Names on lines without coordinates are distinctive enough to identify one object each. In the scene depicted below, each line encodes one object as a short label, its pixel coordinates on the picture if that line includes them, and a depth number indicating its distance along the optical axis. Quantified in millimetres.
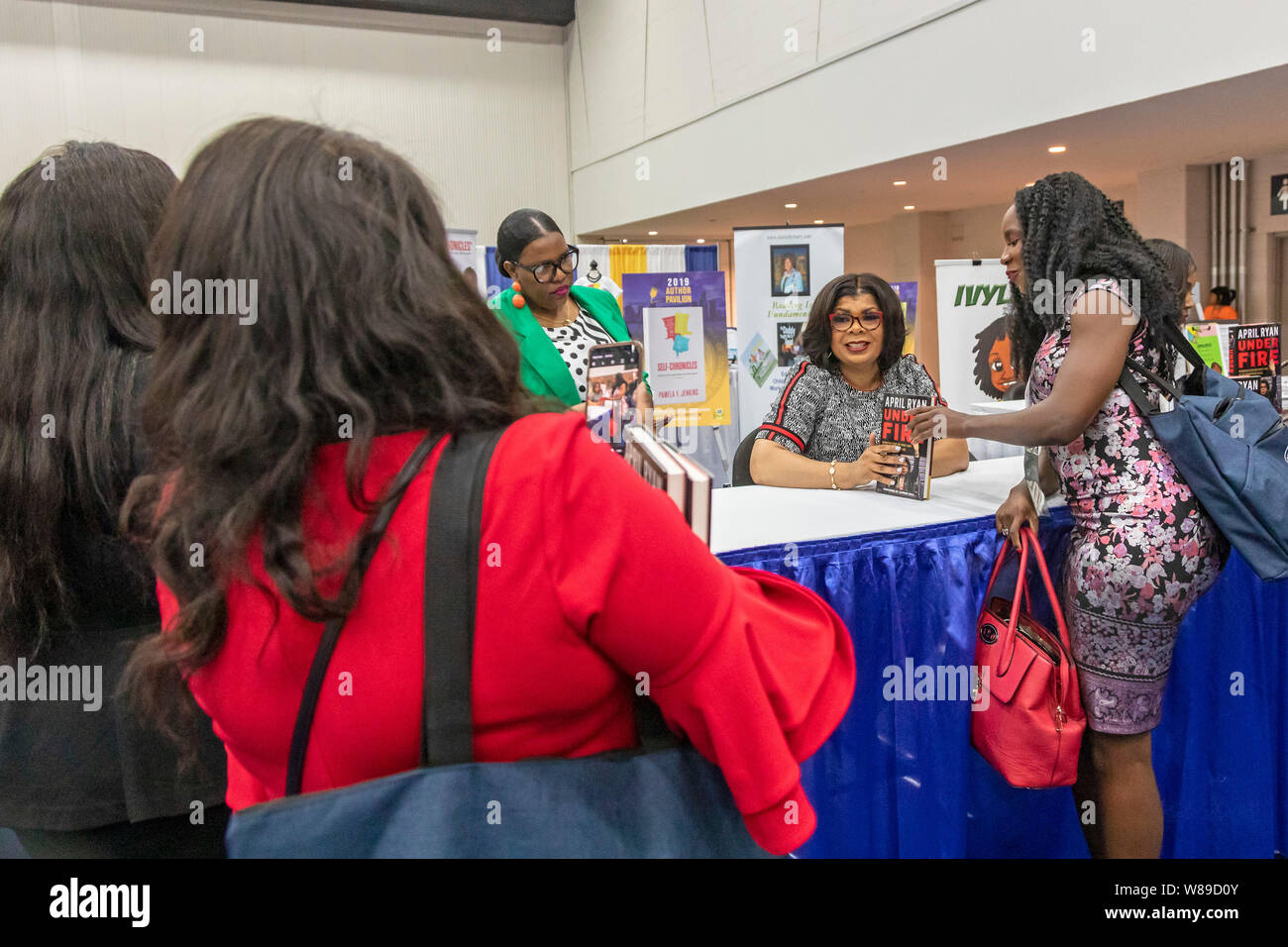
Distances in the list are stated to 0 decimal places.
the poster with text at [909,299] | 5812
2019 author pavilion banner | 5461
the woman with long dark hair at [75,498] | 1230
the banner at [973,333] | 4941
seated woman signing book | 2834
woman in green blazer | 2932
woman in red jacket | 767
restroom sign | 9773
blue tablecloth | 2078
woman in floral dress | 1864
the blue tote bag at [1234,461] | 1832
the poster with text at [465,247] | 5843
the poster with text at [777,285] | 5605
